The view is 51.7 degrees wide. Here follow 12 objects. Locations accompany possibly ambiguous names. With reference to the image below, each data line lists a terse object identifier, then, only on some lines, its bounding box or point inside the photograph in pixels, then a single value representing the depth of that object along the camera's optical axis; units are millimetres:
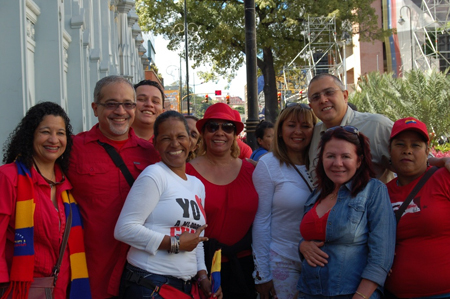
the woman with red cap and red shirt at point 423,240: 2928
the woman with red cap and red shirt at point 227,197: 3664
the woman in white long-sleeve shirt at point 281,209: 3536
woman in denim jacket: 2859
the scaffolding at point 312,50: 23727
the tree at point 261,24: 22734
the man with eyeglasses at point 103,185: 3209
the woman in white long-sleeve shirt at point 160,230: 2889
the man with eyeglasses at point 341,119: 3645
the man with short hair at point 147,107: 4531
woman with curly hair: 2754
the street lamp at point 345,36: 25350
